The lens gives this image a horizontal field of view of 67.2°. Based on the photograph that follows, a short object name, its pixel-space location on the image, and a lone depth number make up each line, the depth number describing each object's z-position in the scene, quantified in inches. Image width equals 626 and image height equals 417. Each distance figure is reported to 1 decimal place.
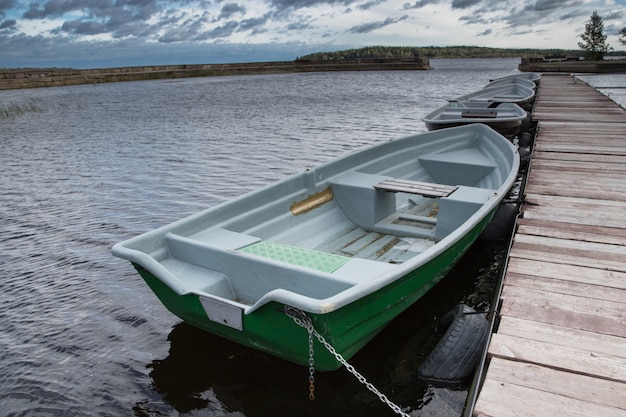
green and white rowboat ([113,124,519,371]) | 141.4
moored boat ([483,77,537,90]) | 849.8
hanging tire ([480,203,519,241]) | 270.7
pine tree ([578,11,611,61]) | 2400.3
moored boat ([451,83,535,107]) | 594.5
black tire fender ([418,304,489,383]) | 158.6
